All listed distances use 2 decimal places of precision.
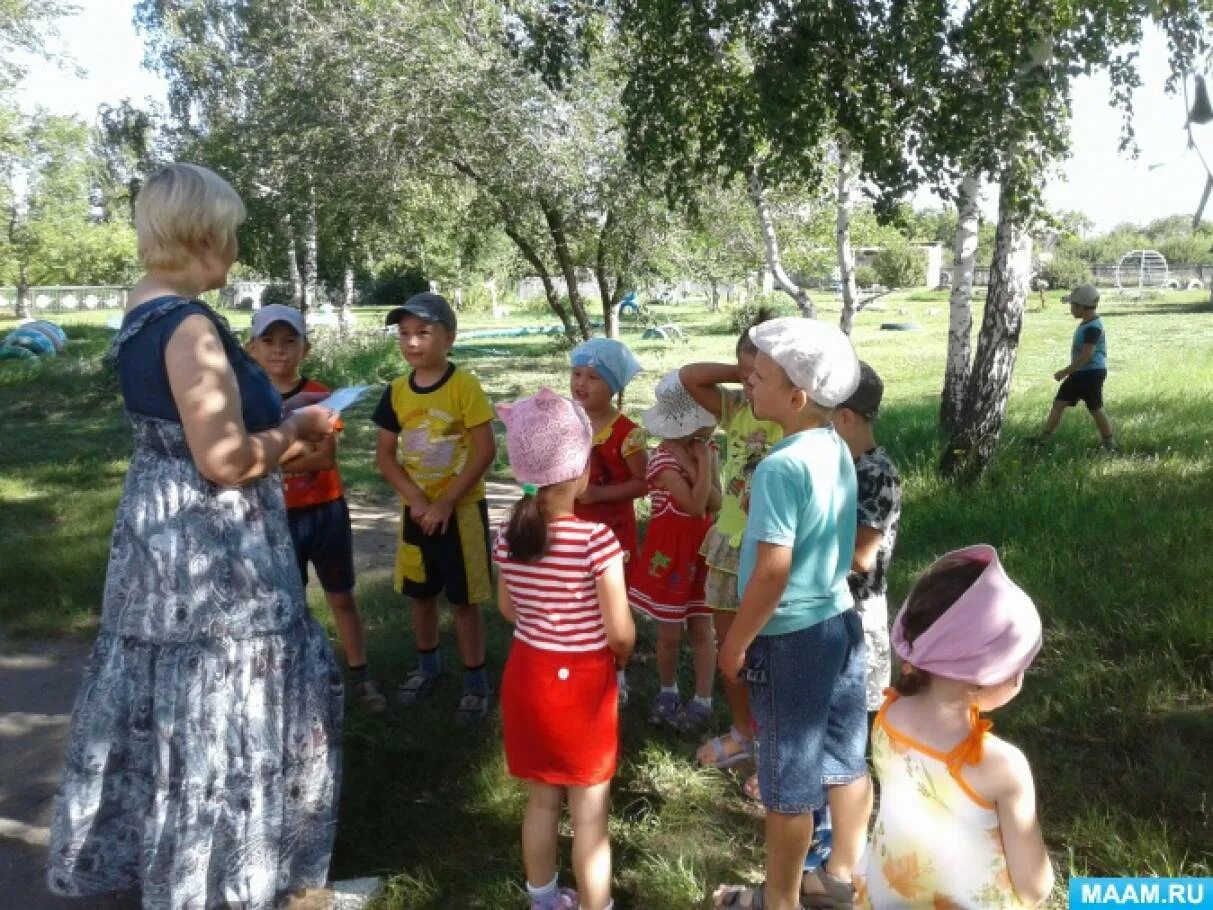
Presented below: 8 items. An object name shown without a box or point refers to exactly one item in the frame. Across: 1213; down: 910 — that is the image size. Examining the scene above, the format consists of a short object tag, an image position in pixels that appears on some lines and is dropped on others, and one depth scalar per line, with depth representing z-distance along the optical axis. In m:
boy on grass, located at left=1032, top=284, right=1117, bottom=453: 8.08
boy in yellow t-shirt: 3.69
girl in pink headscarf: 1.69
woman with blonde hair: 2.29
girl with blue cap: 3.62
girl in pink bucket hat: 2.47
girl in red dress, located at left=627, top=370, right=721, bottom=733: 3.60
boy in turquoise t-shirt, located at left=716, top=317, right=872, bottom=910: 2.29
